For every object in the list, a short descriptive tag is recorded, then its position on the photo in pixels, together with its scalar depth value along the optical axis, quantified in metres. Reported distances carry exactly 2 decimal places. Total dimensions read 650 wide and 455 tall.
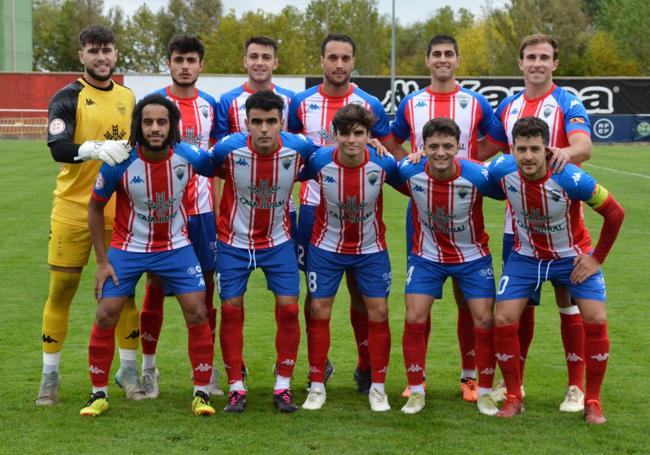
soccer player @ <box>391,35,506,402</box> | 6.15
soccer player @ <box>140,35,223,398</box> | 6.19
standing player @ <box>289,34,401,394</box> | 6.26
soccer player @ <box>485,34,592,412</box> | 5.83
